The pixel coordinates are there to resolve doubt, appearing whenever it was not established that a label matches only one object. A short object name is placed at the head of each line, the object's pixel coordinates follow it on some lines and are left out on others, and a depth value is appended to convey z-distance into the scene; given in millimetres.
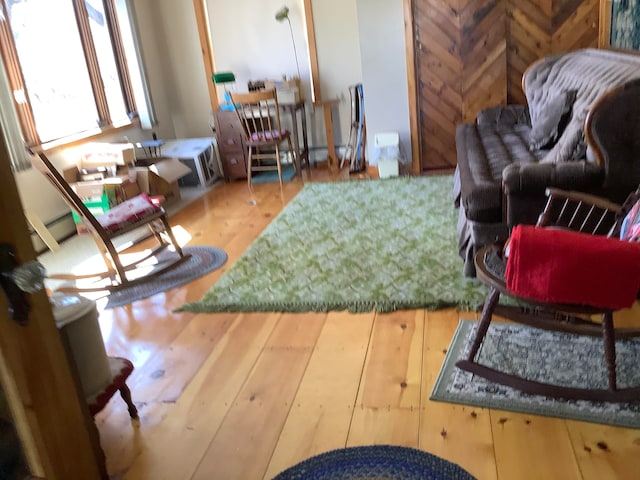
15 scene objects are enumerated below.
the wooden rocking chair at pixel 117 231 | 2975
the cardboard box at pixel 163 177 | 4555
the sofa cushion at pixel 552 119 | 3117
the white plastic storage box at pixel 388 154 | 4902
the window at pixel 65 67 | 4086
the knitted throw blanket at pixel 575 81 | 2586
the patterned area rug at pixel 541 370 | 1827
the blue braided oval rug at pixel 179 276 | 3053
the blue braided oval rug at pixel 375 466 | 1631
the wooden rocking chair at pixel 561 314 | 1812
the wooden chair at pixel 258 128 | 4754
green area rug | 2721
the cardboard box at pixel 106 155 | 4461
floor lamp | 5402
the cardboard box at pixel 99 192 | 4211
